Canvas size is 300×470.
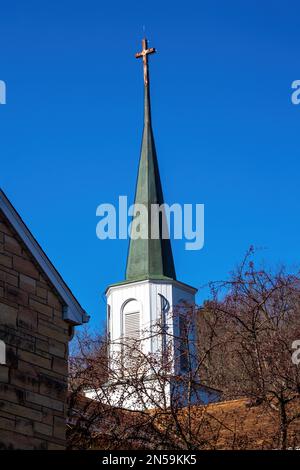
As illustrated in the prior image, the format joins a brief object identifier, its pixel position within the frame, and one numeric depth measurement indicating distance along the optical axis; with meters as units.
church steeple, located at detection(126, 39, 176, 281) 27.70
